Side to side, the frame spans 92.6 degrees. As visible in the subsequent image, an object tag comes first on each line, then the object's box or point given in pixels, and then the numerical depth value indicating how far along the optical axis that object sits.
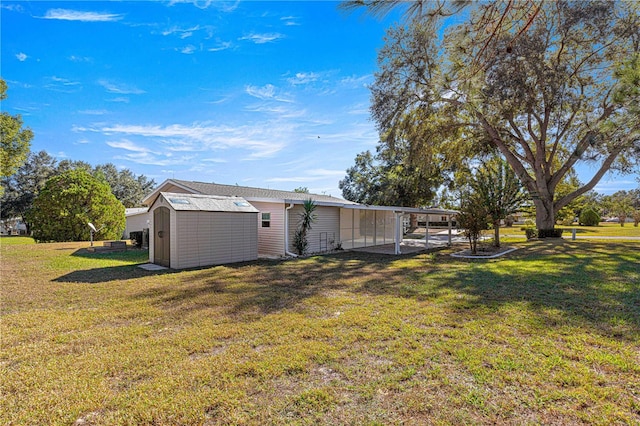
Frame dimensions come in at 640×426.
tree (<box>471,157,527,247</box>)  12.22
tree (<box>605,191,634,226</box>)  37.97
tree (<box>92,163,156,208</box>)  40.32
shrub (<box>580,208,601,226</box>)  35.25
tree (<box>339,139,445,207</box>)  25.31
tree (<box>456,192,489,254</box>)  11.62
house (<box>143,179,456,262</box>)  12.06
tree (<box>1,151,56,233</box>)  34.25
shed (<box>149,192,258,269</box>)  9.12
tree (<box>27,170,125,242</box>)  18.36
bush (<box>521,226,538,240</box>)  17.84
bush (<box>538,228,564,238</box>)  16.61
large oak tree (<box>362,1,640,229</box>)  6.63
